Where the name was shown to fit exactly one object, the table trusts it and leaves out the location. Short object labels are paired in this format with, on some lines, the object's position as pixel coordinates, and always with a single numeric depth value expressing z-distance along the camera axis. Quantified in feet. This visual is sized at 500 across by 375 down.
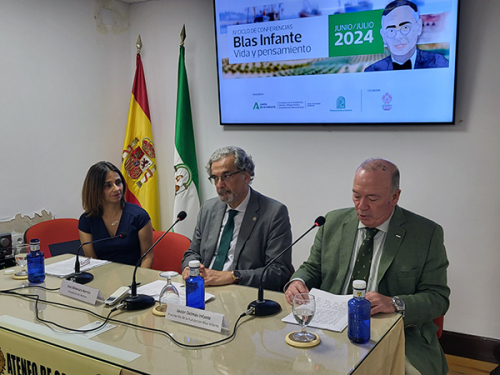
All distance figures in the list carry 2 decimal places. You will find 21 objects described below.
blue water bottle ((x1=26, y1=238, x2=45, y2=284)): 7.68
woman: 10.01
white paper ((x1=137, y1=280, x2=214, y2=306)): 6.63
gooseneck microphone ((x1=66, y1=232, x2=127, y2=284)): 7.75
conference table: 4.84
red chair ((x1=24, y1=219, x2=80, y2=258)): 11.30
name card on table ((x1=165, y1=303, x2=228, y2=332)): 5.64
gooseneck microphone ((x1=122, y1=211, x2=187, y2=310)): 6.45
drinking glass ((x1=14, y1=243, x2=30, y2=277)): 8.00
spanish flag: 14.23
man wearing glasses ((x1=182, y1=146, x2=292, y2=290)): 8.41
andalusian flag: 13.38
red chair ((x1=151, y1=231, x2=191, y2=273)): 9.88
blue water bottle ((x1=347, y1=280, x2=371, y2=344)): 5.18
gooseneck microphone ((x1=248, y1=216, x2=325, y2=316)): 6.08
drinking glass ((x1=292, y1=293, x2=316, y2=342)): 5.26
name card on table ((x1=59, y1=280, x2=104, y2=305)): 6.64
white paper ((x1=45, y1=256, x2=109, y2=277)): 8.28
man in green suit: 6.43
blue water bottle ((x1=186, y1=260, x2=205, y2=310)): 6.22
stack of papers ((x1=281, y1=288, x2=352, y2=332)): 5.67
